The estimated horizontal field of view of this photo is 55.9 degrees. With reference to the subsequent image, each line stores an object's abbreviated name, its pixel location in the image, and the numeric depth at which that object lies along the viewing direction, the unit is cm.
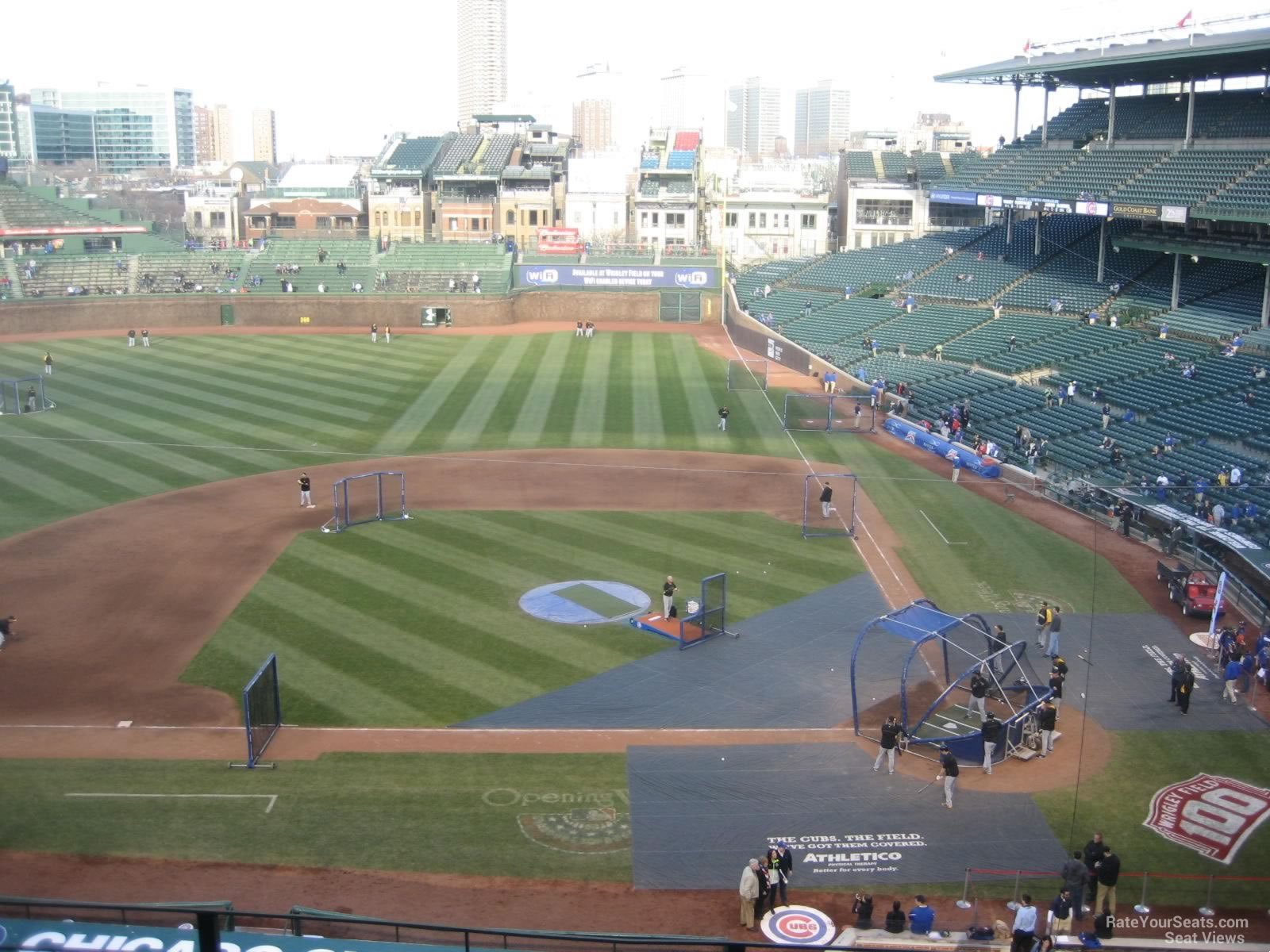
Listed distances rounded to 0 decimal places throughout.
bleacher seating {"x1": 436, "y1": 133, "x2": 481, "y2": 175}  10581
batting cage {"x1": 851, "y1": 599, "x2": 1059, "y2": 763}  2077
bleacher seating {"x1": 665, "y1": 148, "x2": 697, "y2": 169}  9675
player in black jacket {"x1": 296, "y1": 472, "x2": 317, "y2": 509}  3434
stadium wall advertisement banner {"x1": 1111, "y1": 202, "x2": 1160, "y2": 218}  4853
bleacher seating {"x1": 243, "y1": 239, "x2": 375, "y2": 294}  7438
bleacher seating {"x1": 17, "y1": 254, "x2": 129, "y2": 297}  7056
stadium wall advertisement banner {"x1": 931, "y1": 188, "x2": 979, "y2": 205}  6353
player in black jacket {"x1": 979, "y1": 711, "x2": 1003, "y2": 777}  2008
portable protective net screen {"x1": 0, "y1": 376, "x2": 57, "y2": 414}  4769
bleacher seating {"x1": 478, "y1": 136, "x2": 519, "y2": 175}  10406
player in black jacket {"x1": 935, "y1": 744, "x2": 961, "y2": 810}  1877
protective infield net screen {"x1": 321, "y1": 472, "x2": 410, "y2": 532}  3338
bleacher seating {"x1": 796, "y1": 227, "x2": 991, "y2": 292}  6925
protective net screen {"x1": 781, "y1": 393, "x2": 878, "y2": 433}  4775
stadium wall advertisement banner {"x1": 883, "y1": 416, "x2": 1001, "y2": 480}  4006
